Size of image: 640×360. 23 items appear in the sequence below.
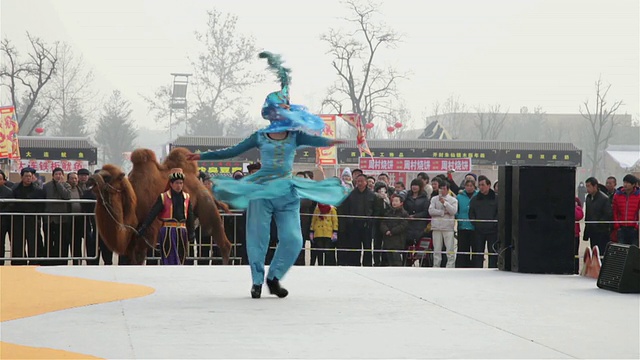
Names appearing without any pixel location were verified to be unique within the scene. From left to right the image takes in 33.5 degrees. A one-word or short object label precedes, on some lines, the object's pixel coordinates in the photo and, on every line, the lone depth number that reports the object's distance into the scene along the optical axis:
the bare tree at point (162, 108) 78.69
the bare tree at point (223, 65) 69.88
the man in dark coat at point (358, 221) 18.64
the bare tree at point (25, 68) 64.50
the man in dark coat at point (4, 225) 17.39
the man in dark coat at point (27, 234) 17.33
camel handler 15.48
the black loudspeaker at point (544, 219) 13.08
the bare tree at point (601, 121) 88.62
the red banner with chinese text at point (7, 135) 33.06
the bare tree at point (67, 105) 91.75
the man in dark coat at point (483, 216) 18.12
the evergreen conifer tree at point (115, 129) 101.56
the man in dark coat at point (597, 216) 18.72
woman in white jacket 18.44
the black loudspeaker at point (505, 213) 13.52
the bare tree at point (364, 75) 64.38
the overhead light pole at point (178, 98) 79.38
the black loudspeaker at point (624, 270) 11.04
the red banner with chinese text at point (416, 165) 44.94
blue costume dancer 10.37
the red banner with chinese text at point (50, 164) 46.64
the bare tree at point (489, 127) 112.00
